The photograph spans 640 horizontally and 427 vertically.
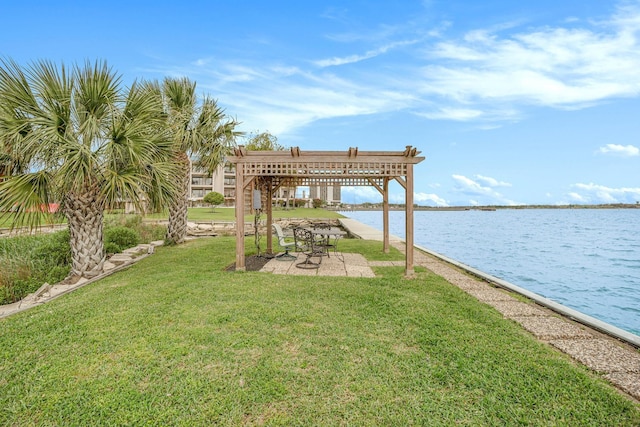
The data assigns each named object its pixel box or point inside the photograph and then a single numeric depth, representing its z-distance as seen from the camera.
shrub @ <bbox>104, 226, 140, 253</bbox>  11.16
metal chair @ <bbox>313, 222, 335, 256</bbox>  9.42
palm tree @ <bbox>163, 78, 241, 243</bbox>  11.48
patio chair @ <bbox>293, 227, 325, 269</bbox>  7.94
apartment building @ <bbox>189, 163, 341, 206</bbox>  57.73
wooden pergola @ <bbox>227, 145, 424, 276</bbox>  6.96
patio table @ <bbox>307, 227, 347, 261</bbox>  8.25
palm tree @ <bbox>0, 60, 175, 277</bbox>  6.14
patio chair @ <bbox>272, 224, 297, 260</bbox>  8.32
